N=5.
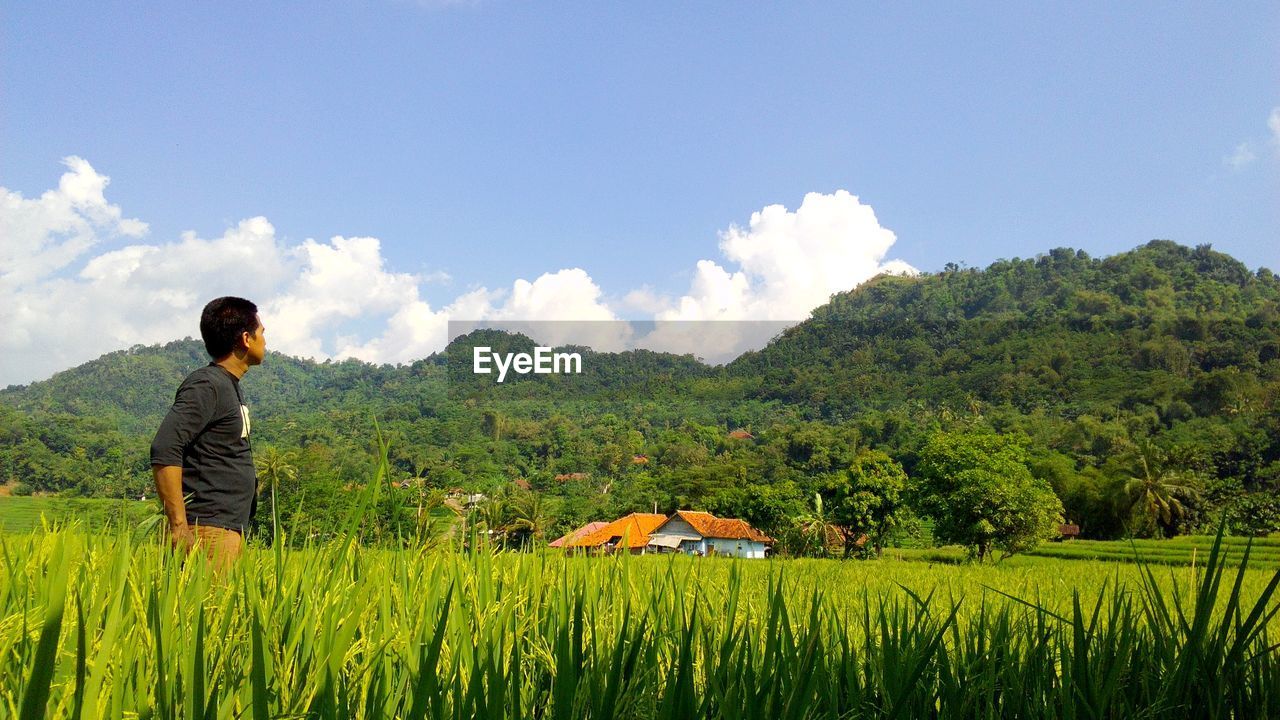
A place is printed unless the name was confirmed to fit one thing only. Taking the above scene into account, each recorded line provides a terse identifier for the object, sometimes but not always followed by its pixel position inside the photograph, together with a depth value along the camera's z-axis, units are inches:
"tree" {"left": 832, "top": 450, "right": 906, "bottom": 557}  1560.0
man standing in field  113.8
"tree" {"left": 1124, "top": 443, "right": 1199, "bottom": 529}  1690.5
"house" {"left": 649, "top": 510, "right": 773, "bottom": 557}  1876.2
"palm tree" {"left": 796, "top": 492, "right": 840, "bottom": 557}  1414.9
